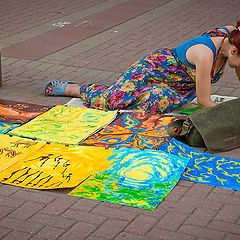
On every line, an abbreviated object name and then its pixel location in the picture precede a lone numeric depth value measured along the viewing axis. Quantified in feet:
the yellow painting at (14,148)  18.27
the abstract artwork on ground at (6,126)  20.86
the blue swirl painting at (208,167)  17.37
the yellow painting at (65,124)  20.29
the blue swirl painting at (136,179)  16.27
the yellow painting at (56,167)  17.04
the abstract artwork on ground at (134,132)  19.91
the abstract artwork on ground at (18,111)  22.11
